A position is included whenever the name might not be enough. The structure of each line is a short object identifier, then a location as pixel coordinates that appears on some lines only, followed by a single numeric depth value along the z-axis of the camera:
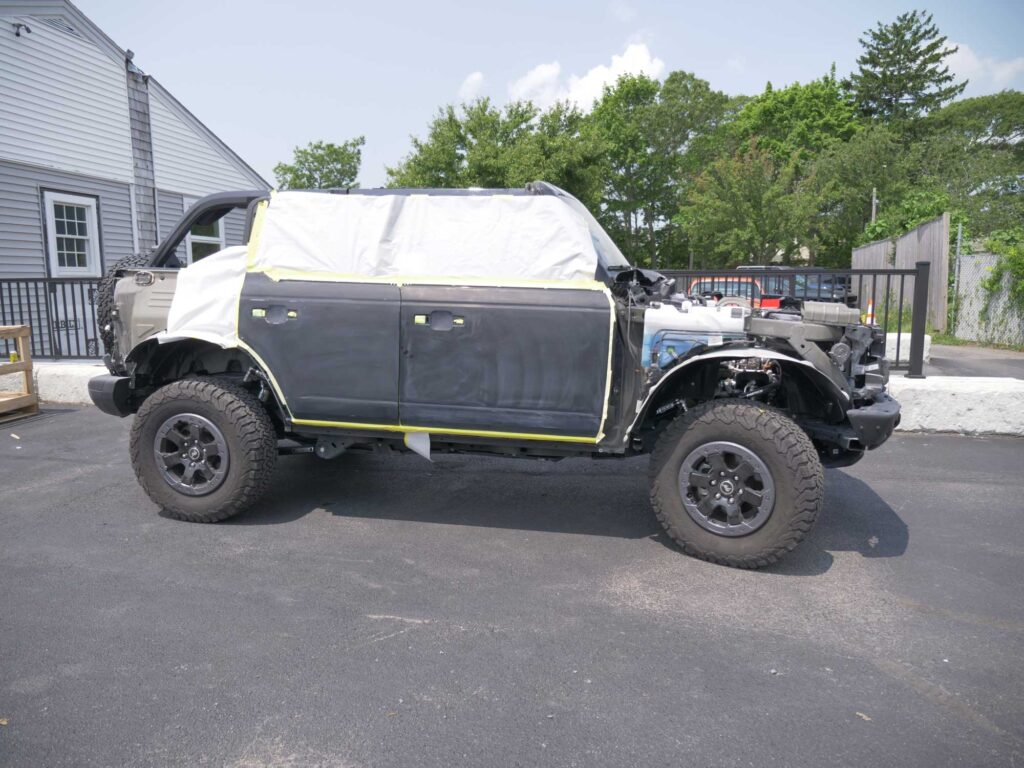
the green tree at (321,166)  38.97
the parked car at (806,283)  7.79
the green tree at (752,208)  31.81
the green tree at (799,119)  49.84
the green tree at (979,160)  27.17
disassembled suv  4.10
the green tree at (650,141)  48.34
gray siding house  12.64
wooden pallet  8.27
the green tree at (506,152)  27.06
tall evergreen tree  56.59
